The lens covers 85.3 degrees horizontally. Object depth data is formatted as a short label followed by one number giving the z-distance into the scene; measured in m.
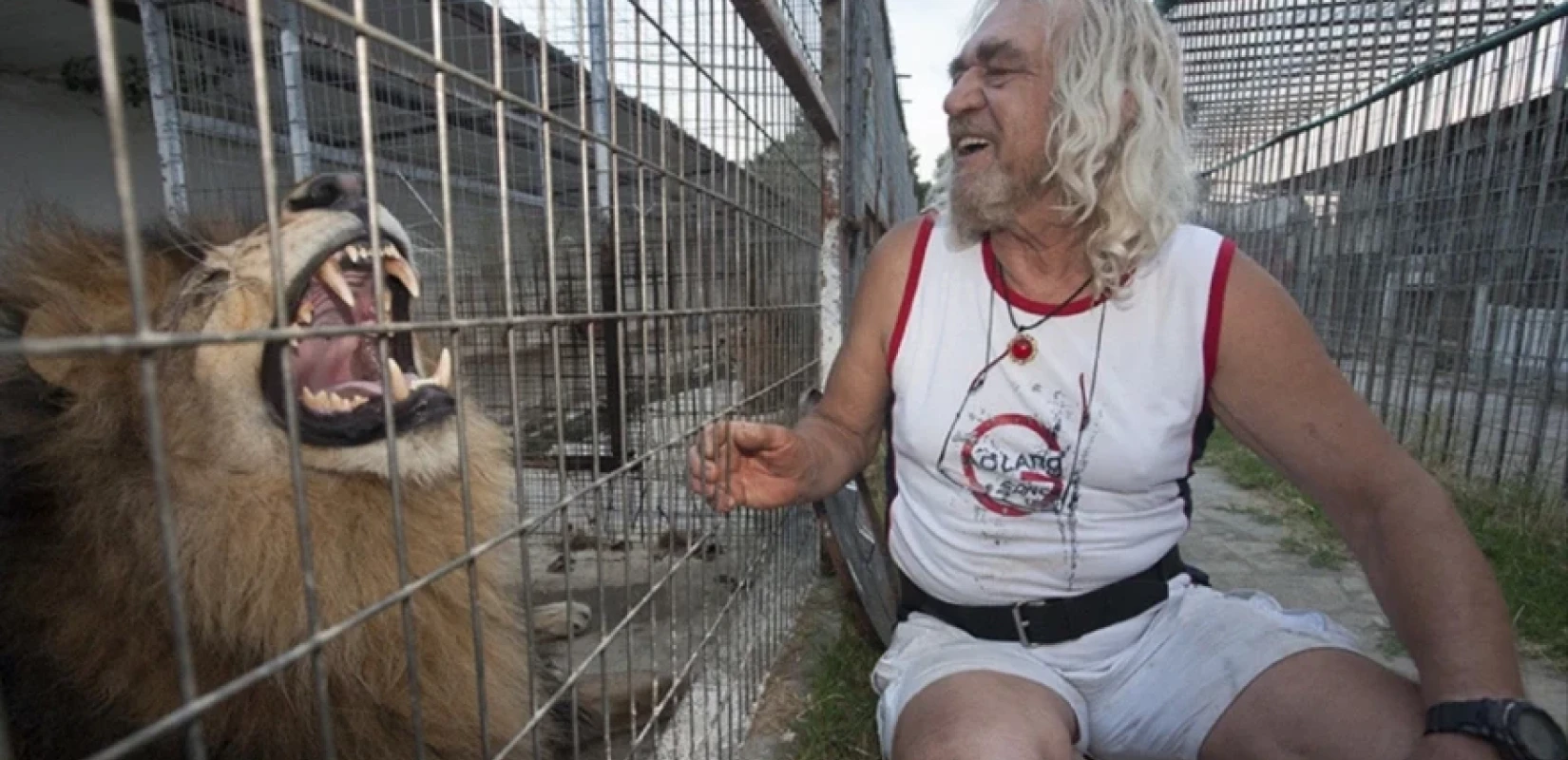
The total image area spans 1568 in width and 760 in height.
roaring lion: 1.25
